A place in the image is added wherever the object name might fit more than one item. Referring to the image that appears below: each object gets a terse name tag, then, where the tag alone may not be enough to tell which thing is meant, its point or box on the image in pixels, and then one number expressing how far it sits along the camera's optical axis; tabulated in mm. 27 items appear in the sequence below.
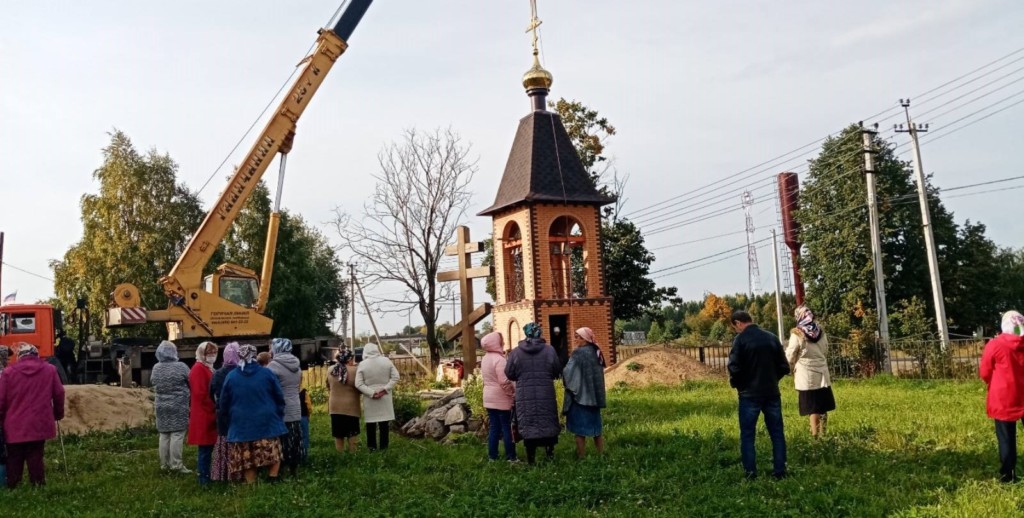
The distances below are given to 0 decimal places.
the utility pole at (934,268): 26281
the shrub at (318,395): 19062
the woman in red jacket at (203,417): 9023
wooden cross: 19078
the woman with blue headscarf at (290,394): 9375
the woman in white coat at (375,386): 10539
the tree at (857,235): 37156
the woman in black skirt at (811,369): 9734
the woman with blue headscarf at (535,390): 9133
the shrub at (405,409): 13828
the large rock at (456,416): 12617
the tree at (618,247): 32219
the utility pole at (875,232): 26547
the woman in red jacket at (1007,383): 7137
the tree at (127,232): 36750
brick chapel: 21172
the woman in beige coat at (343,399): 10688
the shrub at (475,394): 12914
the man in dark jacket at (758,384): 7730
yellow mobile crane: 21688
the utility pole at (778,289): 36709
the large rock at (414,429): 12906
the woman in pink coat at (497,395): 9586
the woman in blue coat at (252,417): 8586
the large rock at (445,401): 13662
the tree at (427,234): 25375
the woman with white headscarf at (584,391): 9250
